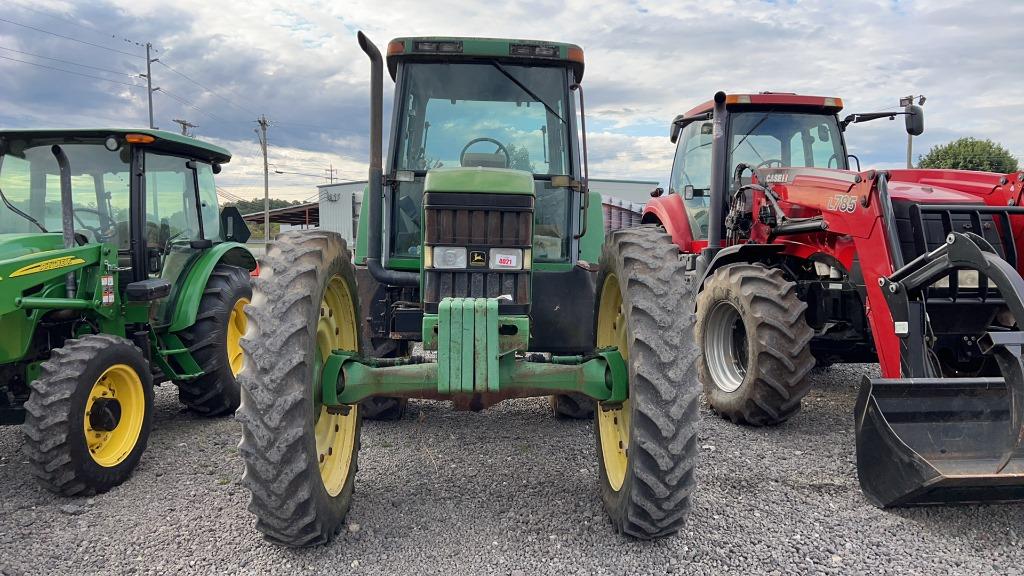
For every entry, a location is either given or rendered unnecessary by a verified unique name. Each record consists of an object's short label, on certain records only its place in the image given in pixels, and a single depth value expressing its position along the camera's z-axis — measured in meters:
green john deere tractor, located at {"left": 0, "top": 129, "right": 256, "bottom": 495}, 3.38
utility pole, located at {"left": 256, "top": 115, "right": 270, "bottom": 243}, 34.37
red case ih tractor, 3.07
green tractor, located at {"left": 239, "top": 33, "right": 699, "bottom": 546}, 2.55
